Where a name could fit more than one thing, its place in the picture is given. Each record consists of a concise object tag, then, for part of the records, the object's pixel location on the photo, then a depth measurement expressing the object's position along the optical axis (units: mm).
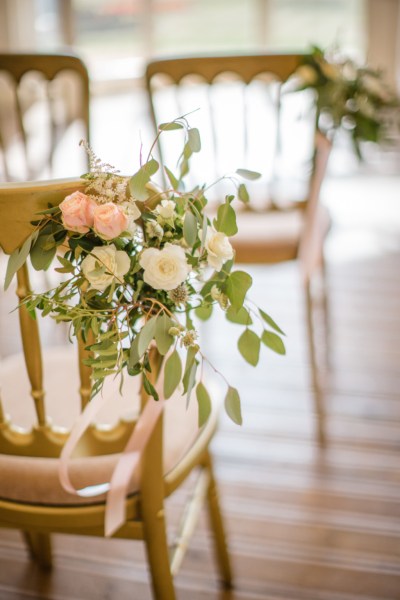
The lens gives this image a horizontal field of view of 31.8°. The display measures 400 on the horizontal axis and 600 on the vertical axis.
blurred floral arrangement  1828
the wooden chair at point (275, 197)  1962
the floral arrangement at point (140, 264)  890
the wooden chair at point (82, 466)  1059
